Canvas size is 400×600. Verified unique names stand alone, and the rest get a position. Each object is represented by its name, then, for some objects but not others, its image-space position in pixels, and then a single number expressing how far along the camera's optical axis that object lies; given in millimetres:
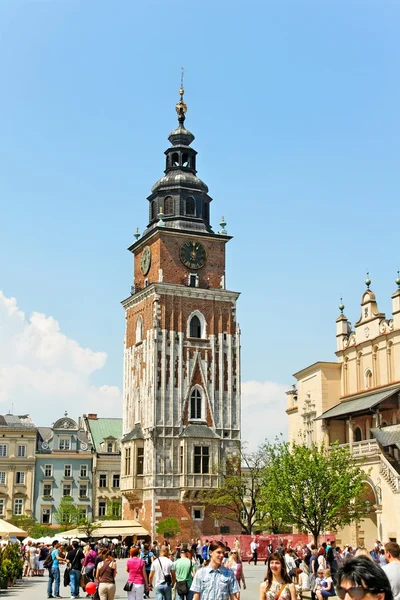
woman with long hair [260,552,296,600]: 9867
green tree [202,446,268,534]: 58938
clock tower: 60219
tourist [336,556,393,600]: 4543
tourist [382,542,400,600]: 9305
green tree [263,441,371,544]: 42812
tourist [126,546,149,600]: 17734
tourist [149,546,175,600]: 17672
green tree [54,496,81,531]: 75562
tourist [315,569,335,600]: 18938
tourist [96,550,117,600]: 17781
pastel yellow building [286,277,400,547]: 44000
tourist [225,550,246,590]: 18622
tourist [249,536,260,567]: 45625
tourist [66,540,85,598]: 25719
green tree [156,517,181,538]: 57906
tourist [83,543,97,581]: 24641
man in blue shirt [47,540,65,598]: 25984
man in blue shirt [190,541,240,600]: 11133
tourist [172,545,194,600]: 16000
